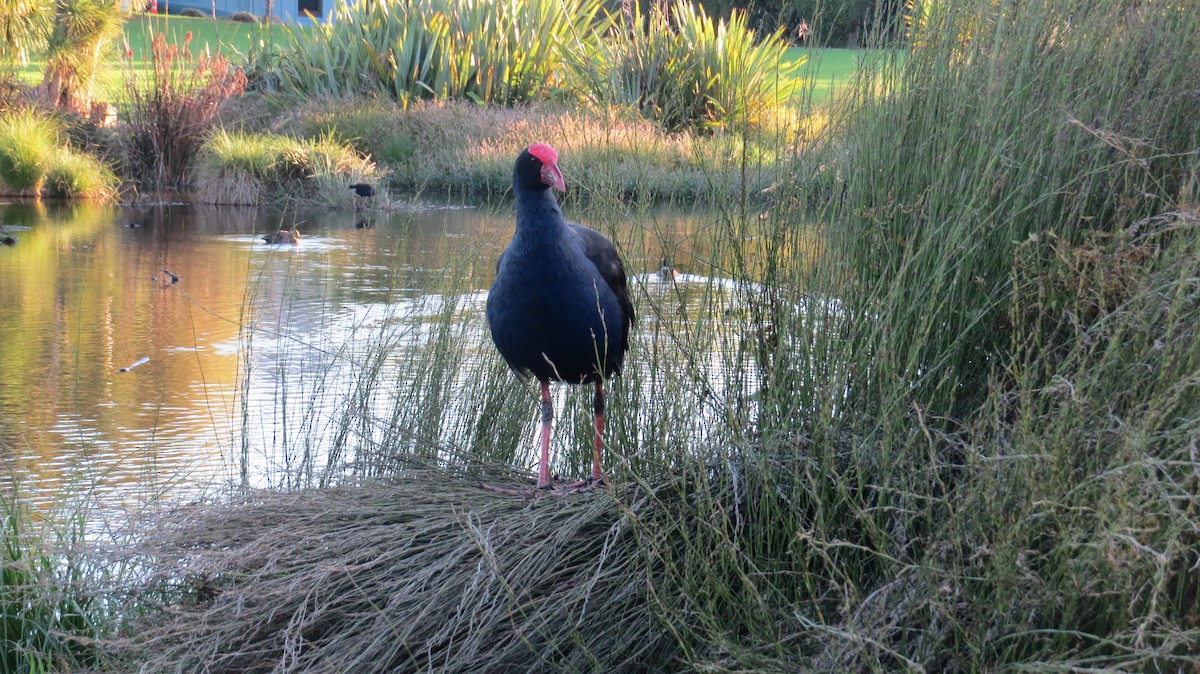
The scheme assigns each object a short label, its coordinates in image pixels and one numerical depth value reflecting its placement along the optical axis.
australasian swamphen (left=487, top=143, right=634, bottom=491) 3.54
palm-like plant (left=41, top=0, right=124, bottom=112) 19.08
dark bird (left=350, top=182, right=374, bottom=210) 14.69
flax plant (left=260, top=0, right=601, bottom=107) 20.02
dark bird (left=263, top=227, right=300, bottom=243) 10.36
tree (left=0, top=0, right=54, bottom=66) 18.56
